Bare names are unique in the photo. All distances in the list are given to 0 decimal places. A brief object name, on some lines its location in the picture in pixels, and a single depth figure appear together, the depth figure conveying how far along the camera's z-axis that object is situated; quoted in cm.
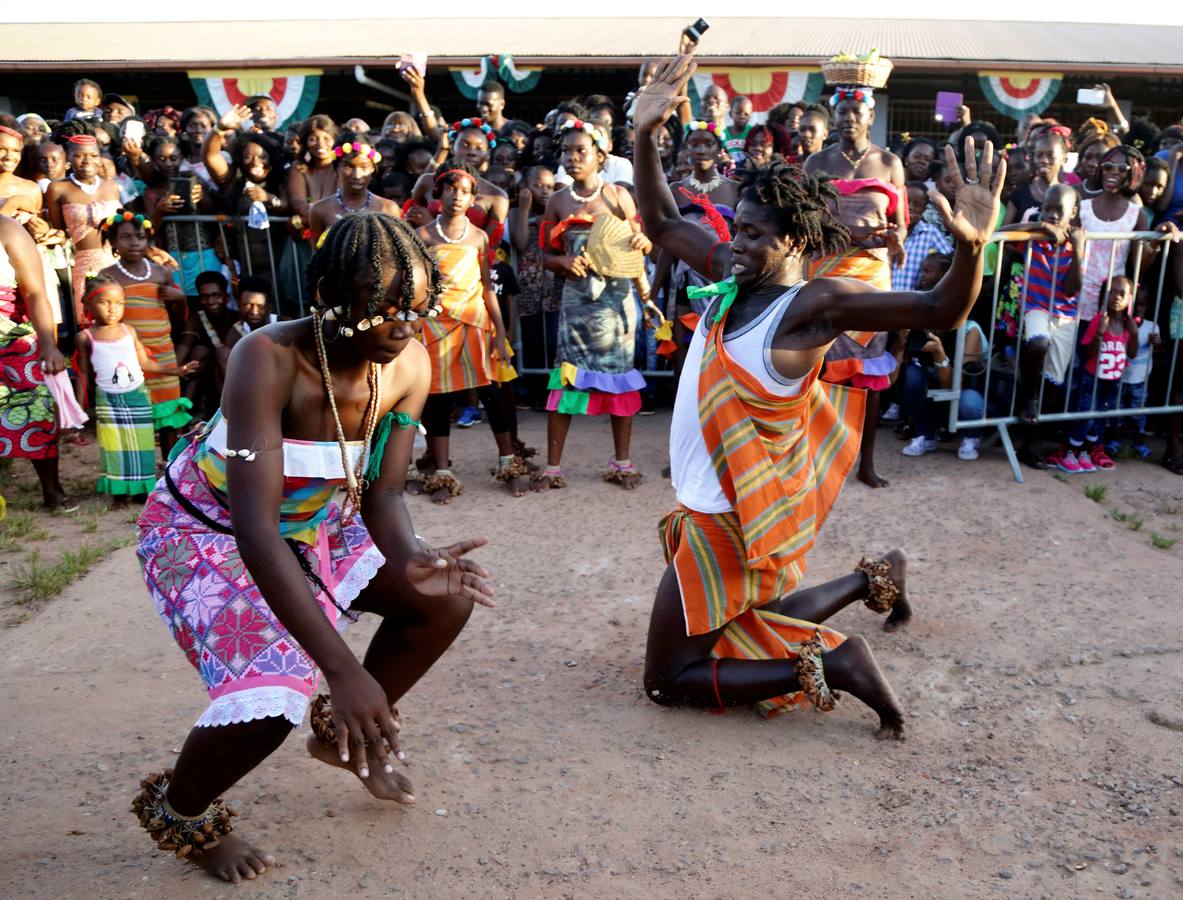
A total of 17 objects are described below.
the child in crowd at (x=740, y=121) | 849
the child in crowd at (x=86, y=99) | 962
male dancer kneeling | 304
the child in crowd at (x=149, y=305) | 601
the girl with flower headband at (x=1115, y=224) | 595
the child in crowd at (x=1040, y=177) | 632
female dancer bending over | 225
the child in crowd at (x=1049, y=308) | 574
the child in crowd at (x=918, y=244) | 625
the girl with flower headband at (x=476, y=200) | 614
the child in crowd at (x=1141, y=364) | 613
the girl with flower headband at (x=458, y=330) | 555
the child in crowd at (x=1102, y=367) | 594
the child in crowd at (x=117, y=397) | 570
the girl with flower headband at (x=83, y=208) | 658
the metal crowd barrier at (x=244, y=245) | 714
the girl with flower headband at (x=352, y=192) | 611
